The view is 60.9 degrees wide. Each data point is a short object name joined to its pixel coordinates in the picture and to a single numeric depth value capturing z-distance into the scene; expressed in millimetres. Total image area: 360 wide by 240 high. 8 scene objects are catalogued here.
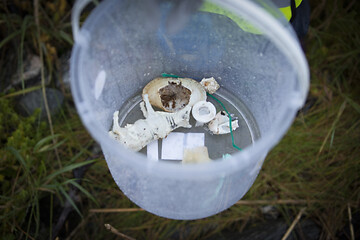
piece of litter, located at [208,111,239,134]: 1148
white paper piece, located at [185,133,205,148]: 1152
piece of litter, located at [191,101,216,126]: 1129
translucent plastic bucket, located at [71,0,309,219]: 731
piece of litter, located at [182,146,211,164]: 1062
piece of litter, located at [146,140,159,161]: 1128
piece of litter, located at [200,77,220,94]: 1205
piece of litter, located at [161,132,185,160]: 1133
